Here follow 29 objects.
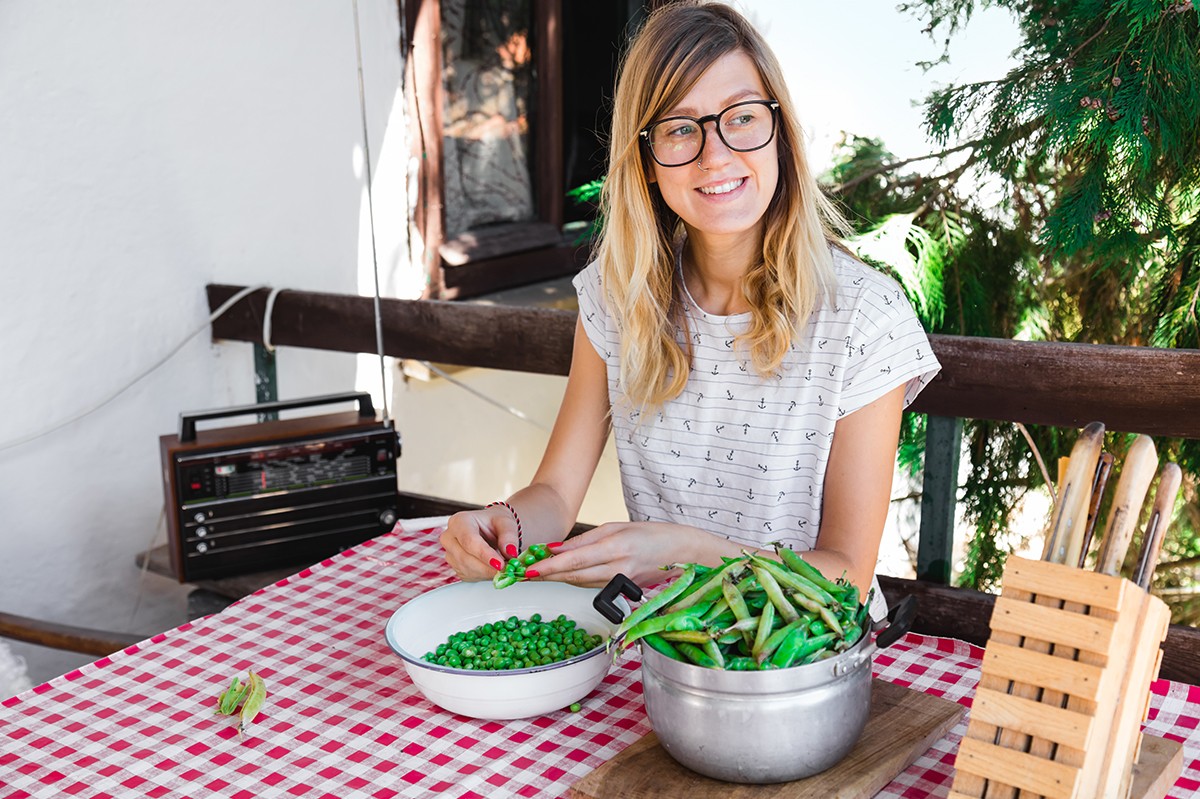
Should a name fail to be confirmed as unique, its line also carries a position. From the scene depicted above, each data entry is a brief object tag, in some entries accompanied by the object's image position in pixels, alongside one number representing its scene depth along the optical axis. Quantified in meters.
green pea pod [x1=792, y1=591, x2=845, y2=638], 1.05
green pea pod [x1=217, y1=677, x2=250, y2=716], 1.27
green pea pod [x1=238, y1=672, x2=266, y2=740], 1.24
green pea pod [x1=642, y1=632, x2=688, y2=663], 1.07
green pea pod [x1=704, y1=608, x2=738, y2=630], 1.06
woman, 1.58
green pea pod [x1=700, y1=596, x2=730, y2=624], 1.07
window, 3.50
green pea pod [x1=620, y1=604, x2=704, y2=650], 1.06
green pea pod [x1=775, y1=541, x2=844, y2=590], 1.12
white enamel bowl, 1.20
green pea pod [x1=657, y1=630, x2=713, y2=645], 1.04
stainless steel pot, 1.00
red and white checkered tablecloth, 1.14
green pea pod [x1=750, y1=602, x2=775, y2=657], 1.03
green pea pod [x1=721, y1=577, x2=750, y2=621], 1.06
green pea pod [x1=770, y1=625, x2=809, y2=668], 1.02
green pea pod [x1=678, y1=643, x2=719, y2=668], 1.04
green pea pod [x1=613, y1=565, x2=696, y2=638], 1.10
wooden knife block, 0.89
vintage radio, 2.21
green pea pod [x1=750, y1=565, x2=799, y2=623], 1.06
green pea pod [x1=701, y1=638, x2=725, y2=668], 1.03
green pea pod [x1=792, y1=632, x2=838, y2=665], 1.03
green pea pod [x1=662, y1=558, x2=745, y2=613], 1.10
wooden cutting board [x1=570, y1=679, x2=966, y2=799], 1.05
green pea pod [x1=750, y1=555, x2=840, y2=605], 1.08
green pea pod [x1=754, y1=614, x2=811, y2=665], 1.02
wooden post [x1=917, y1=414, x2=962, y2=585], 1.99
